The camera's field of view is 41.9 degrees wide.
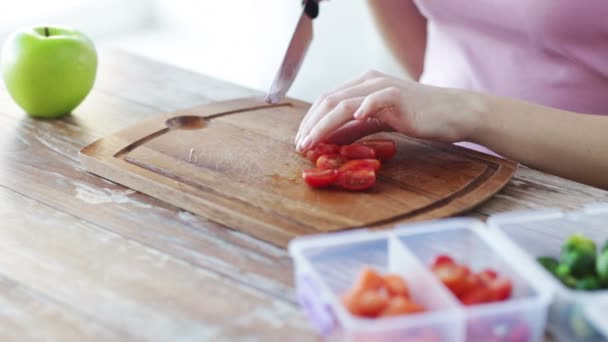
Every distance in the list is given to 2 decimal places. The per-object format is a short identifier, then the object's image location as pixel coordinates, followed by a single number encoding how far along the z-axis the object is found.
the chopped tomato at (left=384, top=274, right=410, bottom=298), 0.85
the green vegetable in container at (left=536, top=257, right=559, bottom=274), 0.89
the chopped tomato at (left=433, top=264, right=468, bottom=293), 0.85
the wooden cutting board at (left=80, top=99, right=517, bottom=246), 1.13
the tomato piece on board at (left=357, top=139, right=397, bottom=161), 1.31
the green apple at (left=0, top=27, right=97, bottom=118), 1.52
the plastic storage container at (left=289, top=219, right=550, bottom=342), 0.79
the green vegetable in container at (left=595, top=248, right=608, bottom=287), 0.84
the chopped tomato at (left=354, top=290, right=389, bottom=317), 0.81
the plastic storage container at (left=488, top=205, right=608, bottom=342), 0.81
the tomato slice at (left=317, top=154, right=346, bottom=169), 1.24
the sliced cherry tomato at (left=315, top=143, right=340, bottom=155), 1.30
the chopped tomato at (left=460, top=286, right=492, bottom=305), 0.83
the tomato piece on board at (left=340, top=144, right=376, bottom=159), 1.29
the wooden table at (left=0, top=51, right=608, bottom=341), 0.91
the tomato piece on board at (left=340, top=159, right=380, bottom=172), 1.21
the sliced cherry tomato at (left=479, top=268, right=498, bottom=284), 0.86
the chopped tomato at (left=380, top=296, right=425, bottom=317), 0.80
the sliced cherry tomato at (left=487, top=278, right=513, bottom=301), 0.83
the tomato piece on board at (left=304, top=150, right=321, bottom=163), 1.30
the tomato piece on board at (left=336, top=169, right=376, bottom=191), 1.20
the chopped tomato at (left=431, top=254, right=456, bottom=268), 0.89
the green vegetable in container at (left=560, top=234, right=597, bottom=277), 0.87
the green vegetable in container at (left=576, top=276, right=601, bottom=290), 0.84
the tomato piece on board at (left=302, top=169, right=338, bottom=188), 1.19
